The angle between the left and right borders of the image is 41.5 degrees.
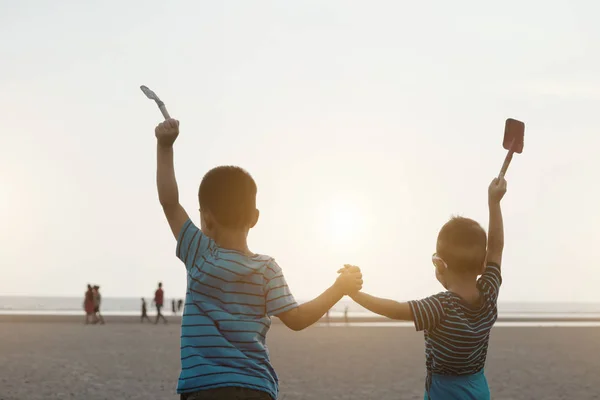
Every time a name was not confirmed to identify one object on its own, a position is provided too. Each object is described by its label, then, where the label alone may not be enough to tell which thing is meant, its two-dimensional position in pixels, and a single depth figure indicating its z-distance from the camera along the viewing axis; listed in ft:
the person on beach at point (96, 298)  123.44
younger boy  13.21
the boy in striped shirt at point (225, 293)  11.28
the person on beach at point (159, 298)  127.59
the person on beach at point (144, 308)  136.46
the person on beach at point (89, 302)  124.03
